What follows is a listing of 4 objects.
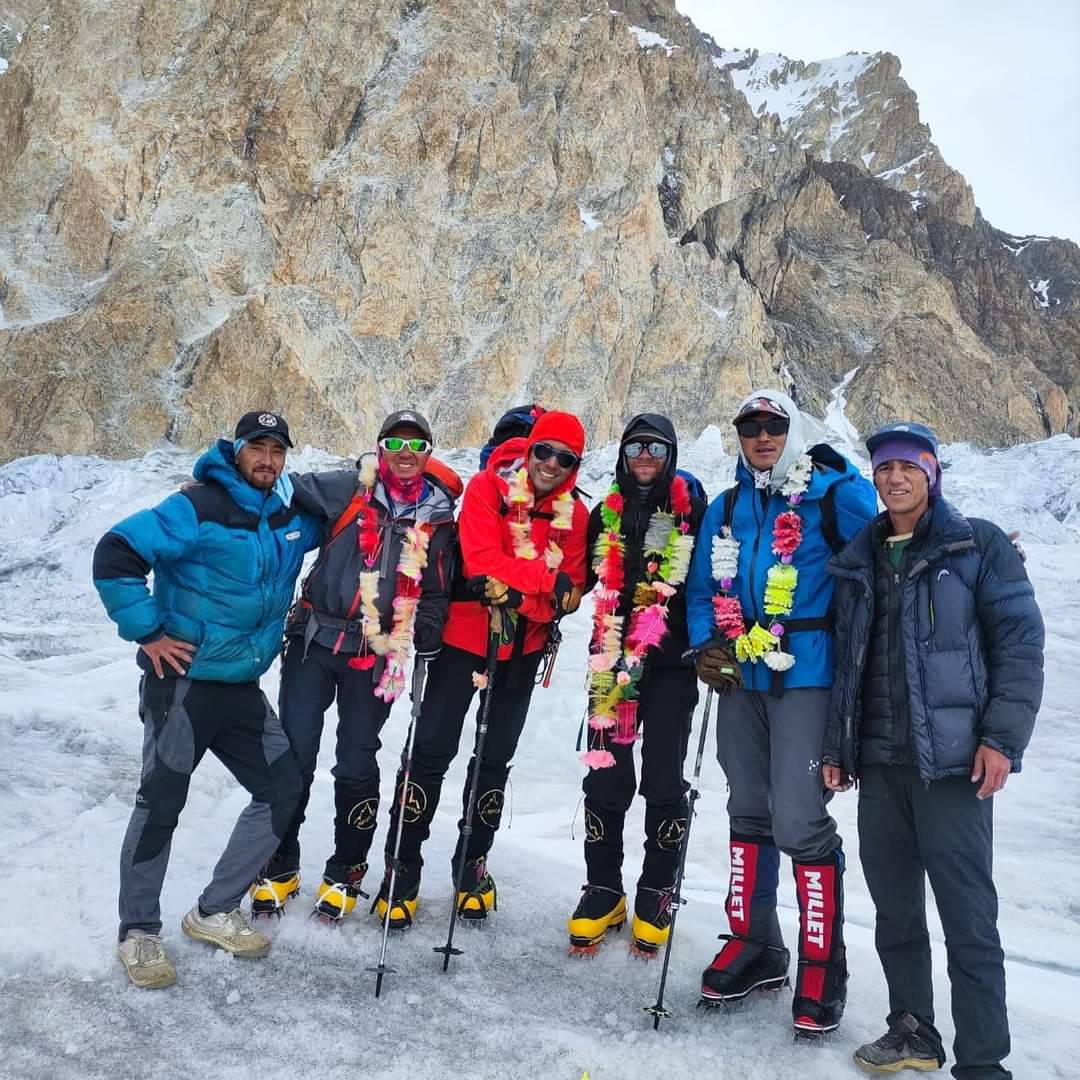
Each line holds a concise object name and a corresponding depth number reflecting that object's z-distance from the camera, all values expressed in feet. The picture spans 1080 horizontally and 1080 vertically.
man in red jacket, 13.33
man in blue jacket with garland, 11.31
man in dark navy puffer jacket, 9.67
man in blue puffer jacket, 11.43
